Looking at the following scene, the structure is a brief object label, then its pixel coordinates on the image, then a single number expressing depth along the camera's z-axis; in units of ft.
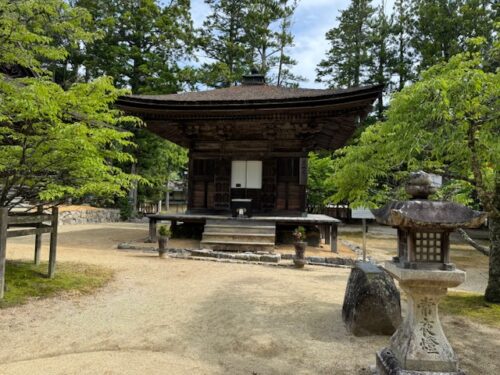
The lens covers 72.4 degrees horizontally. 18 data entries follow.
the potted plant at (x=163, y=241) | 34.53
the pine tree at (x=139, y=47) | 82.94
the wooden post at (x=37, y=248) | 25.26
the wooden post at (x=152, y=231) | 44.73
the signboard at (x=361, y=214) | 34.87
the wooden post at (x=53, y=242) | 23.12
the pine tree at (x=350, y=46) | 103.55
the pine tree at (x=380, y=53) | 99.04
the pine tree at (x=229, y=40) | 97.35
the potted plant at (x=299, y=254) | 31.81
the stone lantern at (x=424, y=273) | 11.26
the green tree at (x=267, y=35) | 100.27
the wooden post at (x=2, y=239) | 18.45
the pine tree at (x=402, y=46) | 95.45
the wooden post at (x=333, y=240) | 41.18
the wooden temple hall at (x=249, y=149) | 39.75
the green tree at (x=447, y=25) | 80.33
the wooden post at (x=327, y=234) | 48.98
